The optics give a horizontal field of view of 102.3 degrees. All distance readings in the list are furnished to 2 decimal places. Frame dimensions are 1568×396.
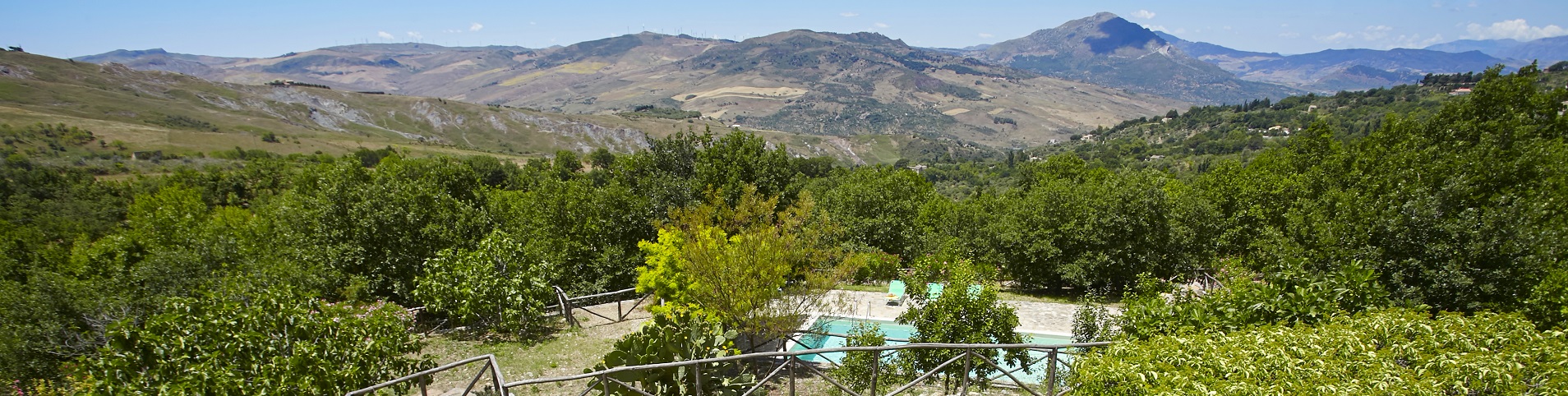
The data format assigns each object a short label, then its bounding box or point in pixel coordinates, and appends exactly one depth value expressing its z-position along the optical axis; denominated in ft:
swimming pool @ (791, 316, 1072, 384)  59.52
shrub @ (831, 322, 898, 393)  37.76
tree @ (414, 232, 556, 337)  50.39
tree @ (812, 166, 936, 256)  96.53
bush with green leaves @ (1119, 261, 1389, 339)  29.27
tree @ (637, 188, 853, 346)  46.83
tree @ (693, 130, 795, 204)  81.76
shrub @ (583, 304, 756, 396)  33.53
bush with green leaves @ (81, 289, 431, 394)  27.99
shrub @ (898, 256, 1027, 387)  38.34
